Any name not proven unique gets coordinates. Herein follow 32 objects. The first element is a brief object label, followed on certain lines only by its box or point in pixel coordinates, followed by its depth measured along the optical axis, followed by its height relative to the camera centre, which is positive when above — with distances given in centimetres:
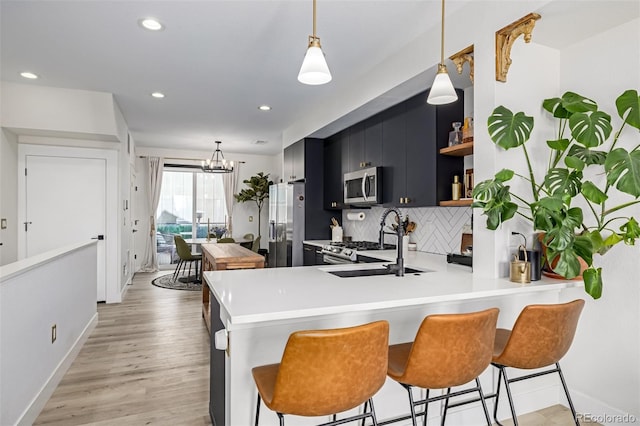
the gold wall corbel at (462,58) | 248 +104
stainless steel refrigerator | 533 -19
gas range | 382 -41
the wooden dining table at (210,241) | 702 -60
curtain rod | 799 +113
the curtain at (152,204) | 802 +12
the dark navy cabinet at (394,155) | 355 +56
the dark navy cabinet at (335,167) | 483 +59
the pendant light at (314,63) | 172 +68
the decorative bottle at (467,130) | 268 +59
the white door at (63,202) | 478 +9
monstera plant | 182 +15
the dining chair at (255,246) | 706 -67
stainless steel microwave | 388 +28
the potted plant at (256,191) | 835 +44
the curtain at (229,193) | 862 +40
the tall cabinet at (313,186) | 534 +36
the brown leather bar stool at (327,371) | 132 -58
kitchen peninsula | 159 -47
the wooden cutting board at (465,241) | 299 -23
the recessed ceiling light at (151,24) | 276 +139
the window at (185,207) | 827 +7
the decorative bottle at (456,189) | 295 +18
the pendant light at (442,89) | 198 +65
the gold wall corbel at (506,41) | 213 +101
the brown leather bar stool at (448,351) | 153 -58
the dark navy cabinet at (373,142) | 395 +76
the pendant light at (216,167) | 679 +78
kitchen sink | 234 -39
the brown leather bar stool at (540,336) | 176 -59
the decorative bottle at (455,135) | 286 +59
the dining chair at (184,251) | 665 -73
